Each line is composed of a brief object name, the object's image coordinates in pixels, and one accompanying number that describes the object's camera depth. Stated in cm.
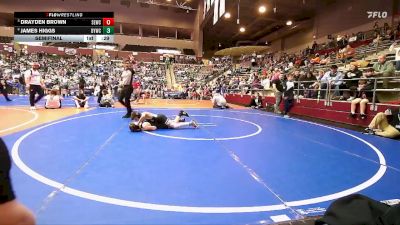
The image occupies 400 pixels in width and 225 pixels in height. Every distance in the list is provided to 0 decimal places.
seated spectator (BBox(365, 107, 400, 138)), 659
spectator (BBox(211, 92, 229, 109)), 1373
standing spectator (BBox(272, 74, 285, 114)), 1116
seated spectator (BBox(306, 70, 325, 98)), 1052
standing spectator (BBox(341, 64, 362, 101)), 867
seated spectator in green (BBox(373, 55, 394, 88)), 812
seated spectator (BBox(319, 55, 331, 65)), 1696
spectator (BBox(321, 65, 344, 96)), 921
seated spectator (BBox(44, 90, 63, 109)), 1142
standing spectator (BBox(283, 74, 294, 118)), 1072
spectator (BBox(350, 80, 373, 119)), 766
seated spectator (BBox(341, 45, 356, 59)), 1598
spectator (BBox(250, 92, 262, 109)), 1463
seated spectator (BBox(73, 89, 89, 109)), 1207
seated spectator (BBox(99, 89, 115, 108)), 1280
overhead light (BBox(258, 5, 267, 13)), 2476
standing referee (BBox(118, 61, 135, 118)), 907
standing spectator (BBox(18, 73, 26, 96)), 2322
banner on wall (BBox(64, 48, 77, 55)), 3544
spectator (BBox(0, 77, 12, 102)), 1508
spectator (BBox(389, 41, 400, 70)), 845
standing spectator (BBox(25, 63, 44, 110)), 1059
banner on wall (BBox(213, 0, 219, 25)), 1761
